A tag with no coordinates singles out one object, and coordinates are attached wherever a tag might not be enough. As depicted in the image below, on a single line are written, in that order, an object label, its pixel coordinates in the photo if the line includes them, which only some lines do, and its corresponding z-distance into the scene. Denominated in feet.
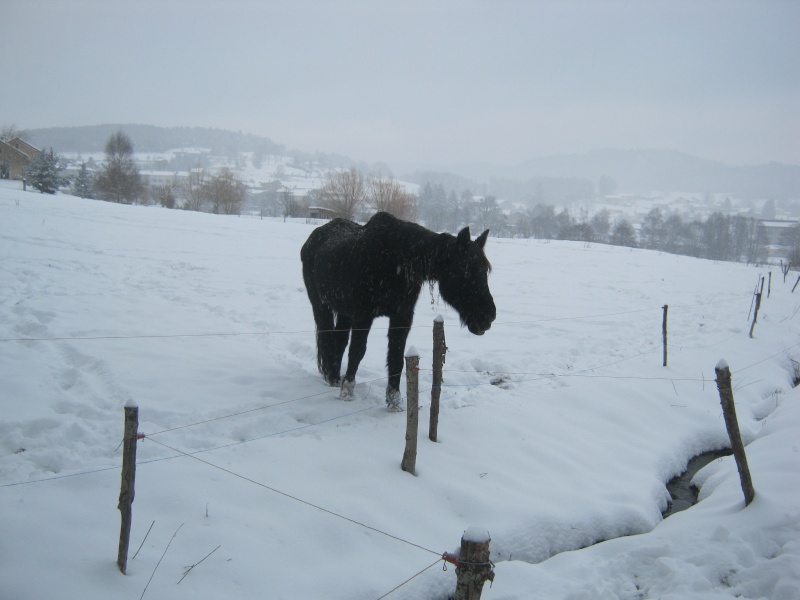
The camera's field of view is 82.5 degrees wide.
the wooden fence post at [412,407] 13.43
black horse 16.49
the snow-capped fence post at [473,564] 6.68
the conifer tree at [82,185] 150.30
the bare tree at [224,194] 172.76
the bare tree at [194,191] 179.42
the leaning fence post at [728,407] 13.00
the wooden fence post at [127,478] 8.50
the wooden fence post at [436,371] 15.99
